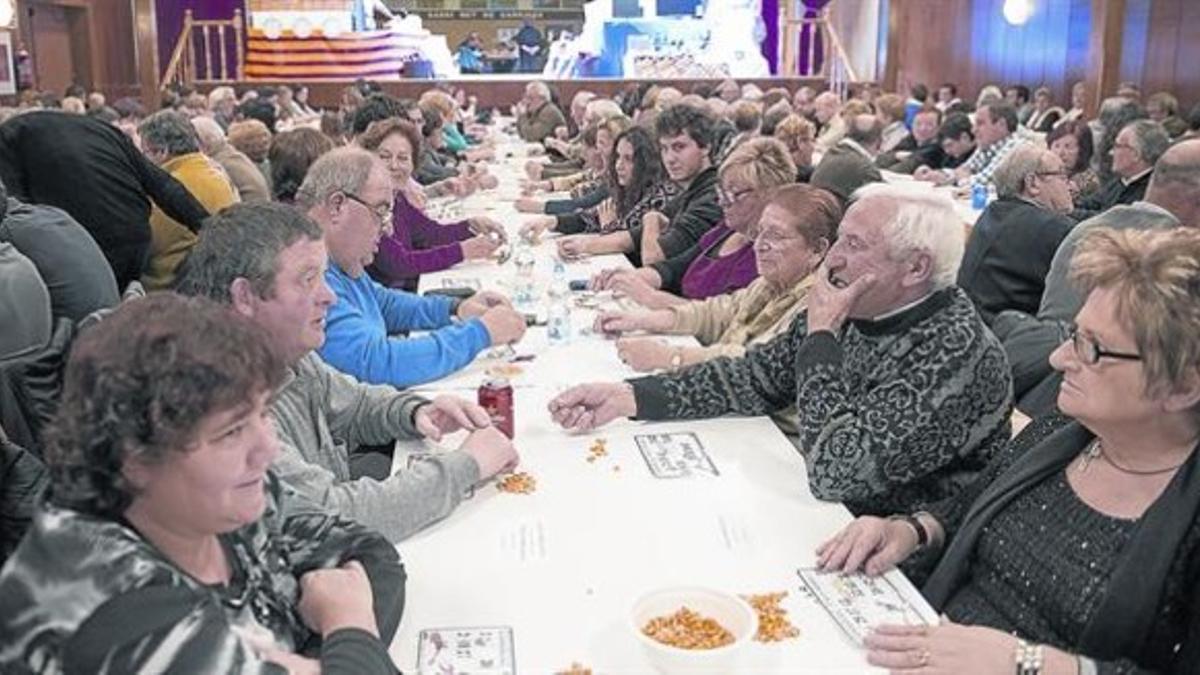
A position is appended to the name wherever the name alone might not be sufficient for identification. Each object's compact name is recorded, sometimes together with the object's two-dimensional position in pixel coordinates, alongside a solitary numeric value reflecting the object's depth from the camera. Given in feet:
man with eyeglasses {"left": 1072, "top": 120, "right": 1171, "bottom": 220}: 17.54
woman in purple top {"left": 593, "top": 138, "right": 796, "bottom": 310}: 11.37
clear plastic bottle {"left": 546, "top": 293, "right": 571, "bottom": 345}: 10.32
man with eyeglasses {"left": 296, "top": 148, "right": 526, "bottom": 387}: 8.61
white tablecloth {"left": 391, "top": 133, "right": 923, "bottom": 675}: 4.97
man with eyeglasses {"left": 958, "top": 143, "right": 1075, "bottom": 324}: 13.00
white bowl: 4.55
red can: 7.30
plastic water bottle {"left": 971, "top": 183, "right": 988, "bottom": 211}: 21.01
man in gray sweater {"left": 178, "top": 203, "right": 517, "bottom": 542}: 5.90
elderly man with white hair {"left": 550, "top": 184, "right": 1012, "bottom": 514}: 6.49
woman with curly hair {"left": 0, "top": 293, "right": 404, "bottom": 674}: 3.48
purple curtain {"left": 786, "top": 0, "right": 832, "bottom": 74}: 50.66
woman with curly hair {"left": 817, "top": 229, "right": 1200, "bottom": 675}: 5.04
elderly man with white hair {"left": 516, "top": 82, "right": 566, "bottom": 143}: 33.12
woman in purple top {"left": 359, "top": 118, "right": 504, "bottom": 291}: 13.60
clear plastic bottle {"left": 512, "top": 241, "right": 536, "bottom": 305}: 12.09
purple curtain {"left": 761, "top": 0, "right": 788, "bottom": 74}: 52.65
